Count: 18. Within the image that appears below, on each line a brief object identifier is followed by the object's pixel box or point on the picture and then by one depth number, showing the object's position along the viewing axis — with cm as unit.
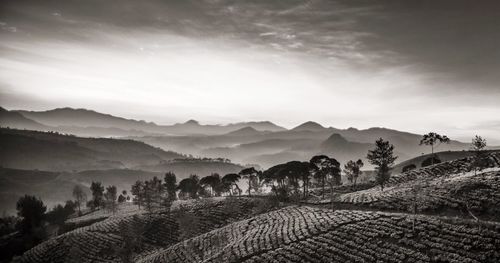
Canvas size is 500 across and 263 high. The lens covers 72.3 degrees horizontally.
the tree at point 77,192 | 19798
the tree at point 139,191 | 14520
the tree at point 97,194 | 18650
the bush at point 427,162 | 15182
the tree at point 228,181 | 15162
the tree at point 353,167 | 14712
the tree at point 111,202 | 16250
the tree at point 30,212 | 14350
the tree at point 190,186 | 16814
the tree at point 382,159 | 10189
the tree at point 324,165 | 12999
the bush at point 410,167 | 16395
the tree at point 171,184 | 15612
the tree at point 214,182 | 16154
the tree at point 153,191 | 12860
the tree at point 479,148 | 8525
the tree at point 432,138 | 13538
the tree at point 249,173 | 14988
